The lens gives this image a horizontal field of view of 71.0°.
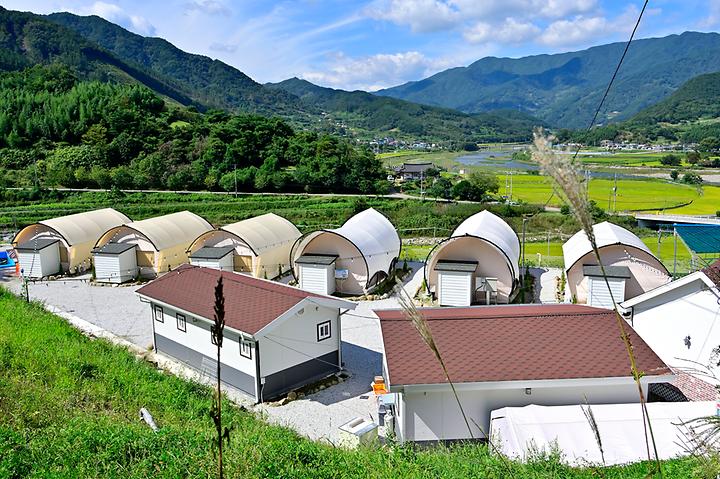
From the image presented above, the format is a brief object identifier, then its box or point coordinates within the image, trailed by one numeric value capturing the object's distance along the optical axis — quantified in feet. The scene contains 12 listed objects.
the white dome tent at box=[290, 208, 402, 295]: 62.44
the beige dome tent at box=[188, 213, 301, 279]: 68.61
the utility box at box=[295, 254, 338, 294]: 61.87
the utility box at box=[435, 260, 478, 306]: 56.44
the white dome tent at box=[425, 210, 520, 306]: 56.80
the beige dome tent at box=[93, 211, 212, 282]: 70.59
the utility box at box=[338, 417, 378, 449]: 27.94
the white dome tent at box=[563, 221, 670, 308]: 52.95
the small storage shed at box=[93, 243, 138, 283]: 70.23
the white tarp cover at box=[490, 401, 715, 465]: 23.26
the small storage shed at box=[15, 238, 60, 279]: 72.64
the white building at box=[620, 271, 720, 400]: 34.47
